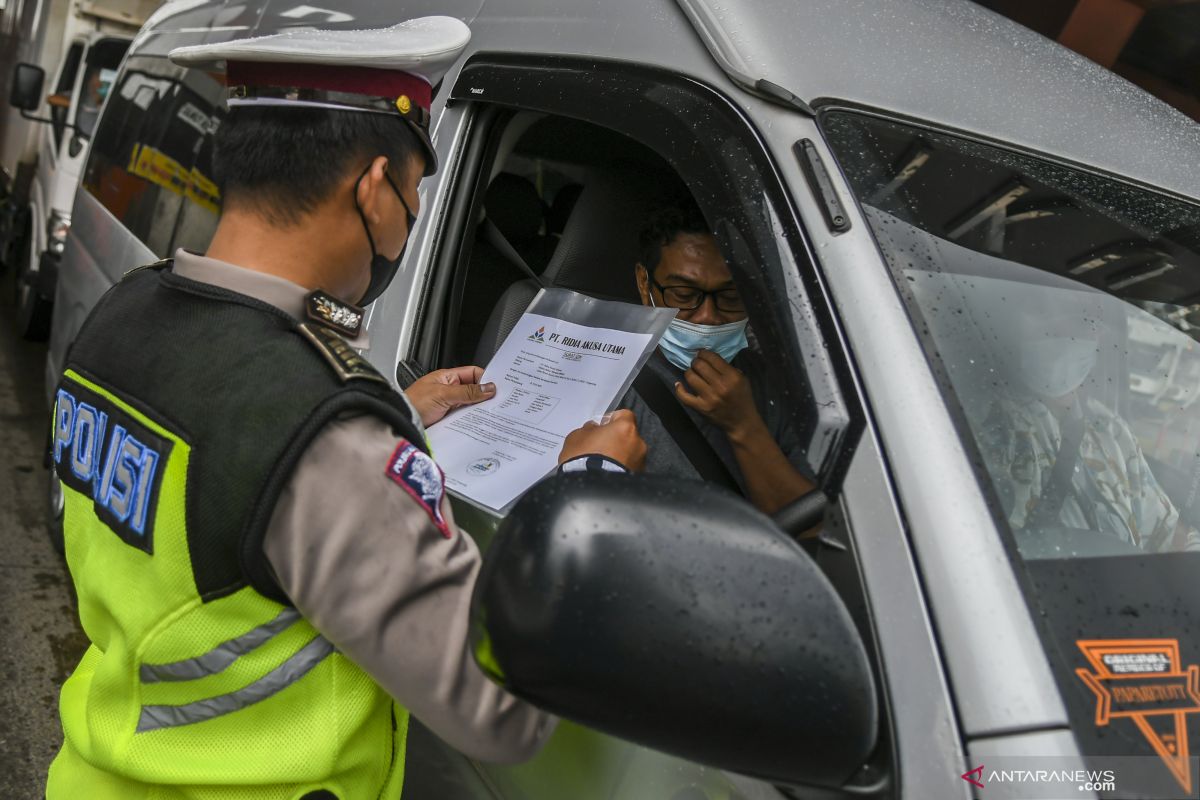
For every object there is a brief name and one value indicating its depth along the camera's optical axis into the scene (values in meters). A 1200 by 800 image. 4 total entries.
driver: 1.36
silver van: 0.92
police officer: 1.07
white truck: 6.68
